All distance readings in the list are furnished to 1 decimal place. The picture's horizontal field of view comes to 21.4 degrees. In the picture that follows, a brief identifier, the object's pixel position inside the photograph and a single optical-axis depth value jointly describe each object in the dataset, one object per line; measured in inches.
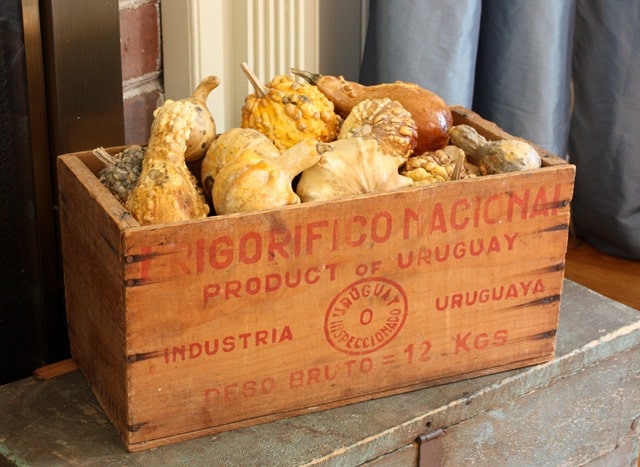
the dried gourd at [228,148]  55.1
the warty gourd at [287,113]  56.9
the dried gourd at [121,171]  54.8
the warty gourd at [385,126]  56.9
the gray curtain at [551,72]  71.8
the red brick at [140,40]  65.2
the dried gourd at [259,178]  52.8
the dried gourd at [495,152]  56.6
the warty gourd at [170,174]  52.3
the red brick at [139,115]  66.6
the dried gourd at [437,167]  55.9
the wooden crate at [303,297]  51.9
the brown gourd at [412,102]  58.5
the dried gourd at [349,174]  54.3
